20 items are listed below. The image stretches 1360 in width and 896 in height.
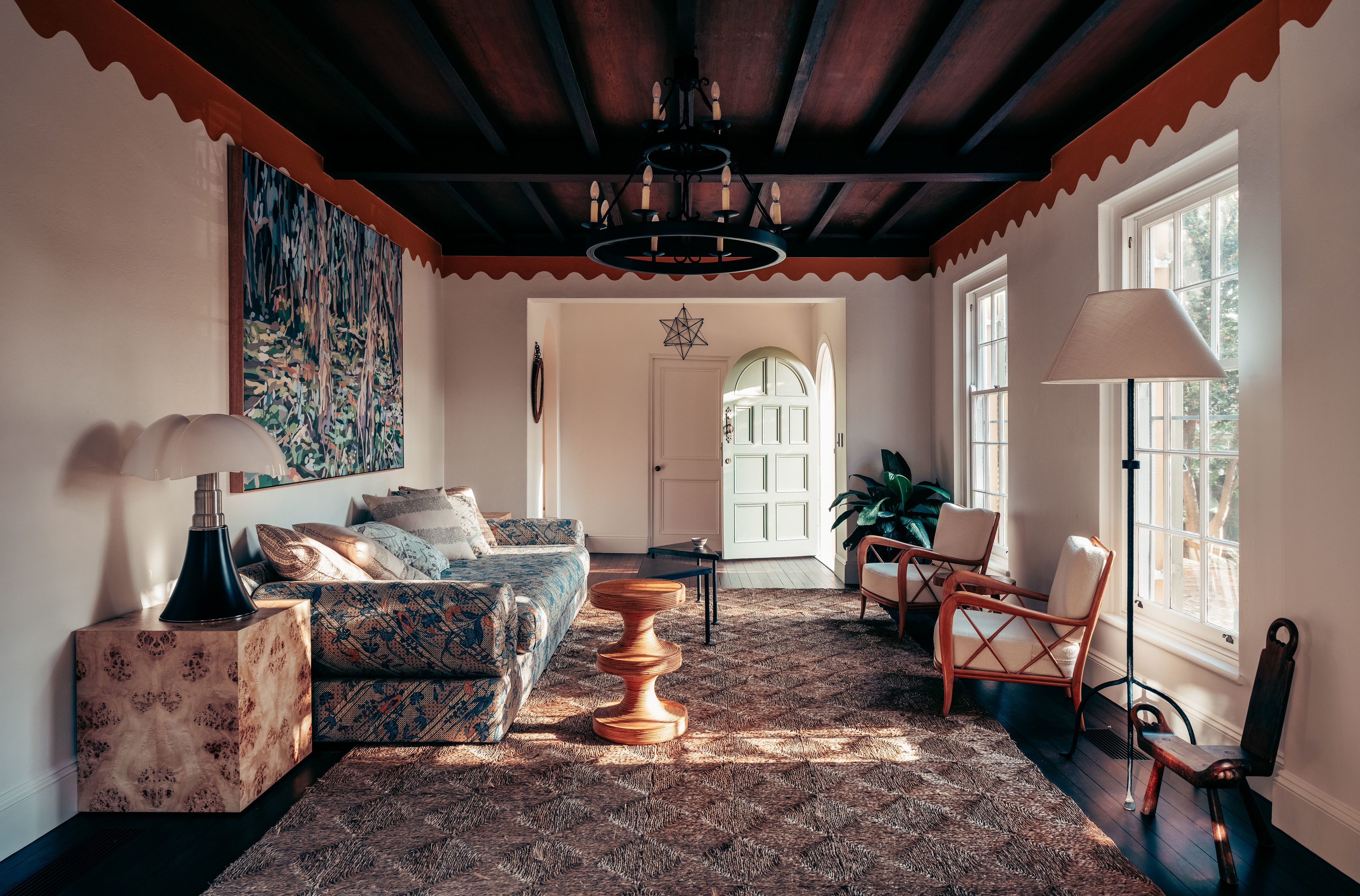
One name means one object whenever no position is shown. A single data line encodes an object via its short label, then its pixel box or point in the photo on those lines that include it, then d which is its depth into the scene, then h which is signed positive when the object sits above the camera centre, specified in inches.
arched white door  309.3 -6.0
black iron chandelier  120.4 +39.5
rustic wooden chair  88.0 -37.3
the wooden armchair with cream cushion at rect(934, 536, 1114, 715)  130.8 -33.8
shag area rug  86.6 -48.2
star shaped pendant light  322.7 +46.6
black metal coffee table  181.8 -34.6
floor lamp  98.4 +11.9
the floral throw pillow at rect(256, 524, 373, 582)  126.2 -17.6
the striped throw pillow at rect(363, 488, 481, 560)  180.1 -16.8
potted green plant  228.5 -20.7
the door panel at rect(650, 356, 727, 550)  332.5 -2.4
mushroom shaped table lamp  101.9 -3.0
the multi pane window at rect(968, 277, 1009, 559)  208.7 +11.6
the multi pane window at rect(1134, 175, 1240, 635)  120.8 -0.8
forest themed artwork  136.4 +24.4
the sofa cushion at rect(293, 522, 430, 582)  137.0 -18.1
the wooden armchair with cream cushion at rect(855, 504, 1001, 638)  187.2 -30.1
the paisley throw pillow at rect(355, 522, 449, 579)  157.1 -21.0
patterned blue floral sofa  120.0 -32.9
